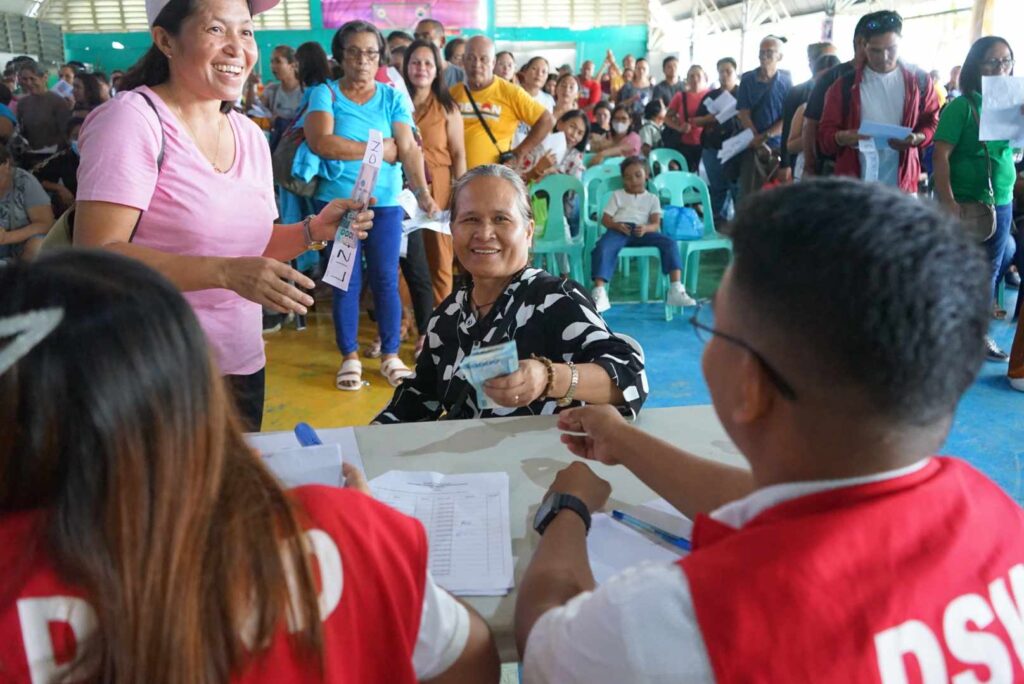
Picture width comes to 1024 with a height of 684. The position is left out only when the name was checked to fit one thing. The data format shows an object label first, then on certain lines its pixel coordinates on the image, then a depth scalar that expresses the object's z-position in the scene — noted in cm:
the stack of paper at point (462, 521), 105
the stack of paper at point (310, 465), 112
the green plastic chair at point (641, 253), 534
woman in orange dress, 406
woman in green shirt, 358
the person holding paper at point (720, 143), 720
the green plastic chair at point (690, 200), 550
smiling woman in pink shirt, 158
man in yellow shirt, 446
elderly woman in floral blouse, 160
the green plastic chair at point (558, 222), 534
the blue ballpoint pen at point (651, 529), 111
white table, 128
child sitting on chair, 514
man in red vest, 61
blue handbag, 538
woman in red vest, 61
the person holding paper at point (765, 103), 623
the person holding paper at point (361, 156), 343
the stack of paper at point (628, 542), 107
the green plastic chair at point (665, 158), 724
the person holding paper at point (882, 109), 385
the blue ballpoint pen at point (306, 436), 130
